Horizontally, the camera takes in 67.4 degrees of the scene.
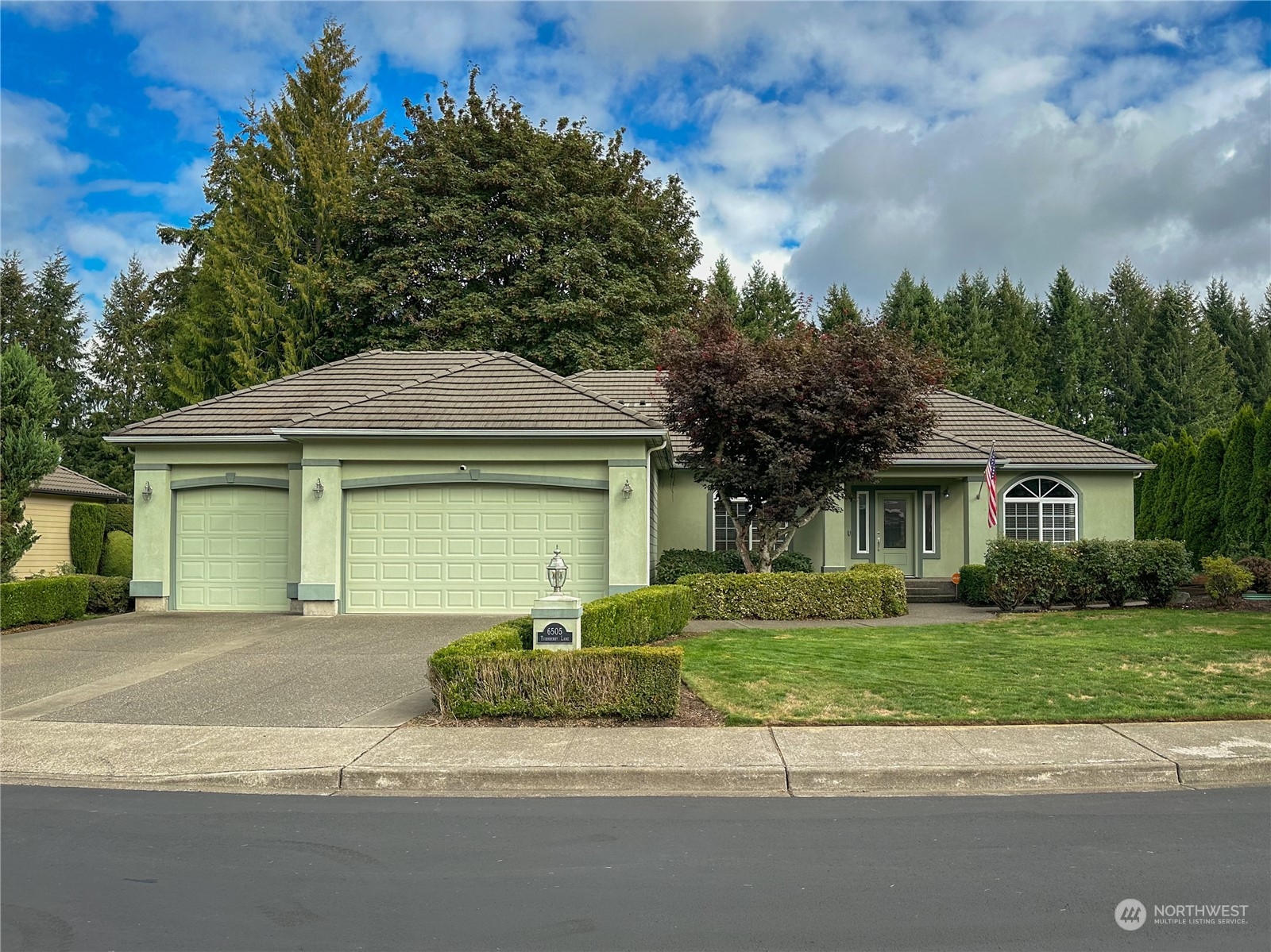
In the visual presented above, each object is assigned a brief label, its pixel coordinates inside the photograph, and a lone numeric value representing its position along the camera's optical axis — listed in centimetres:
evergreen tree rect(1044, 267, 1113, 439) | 4691
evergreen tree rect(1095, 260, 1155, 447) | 4806
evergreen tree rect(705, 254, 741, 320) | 4550
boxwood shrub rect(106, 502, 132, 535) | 3138
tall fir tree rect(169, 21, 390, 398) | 3216
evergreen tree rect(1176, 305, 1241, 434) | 4556
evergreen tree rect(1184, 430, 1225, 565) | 2339
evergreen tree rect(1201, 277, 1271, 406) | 4984
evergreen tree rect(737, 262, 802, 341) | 4503
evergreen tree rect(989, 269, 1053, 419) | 4484
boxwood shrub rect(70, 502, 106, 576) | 2880
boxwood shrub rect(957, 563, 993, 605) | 1906
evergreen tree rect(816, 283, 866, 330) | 4400
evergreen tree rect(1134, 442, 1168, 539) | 2719
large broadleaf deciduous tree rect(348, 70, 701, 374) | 3120
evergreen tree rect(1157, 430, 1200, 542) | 2472
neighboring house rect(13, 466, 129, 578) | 2825
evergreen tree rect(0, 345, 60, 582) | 1589
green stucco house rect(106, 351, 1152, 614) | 1678
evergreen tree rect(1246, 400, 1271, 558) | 2070
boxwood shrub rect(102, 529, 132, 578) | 2928
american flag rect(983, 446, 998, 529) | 2041
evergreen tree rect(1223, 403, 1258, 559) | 2184
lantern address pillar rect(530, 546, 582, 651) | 932
